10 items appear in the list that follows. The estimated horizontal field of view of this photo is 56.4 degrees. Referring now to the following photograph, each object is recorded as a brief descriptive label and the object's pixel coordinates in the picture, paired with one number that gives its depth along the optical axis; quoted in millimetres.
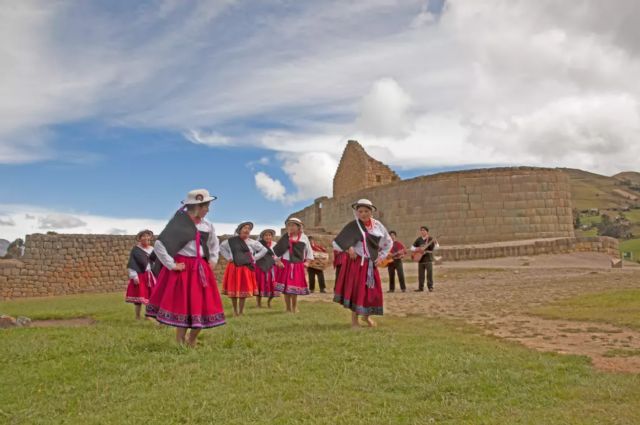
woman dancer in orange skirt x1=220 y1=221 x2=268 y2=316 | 10766
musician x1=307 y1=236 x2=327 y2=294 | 17016
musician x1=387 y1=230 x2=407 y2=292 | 15684
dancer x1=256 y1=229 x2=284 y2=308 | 11406
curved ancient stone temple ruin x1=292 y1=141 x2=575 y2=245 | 28500
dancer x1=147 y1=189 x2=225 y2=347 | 6648
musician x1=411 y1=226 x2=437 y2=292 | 15562
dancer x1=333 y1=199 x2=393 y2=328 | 8438
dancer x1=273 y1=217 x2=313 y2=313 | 10969
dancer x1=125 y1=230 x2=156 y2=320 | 10750
